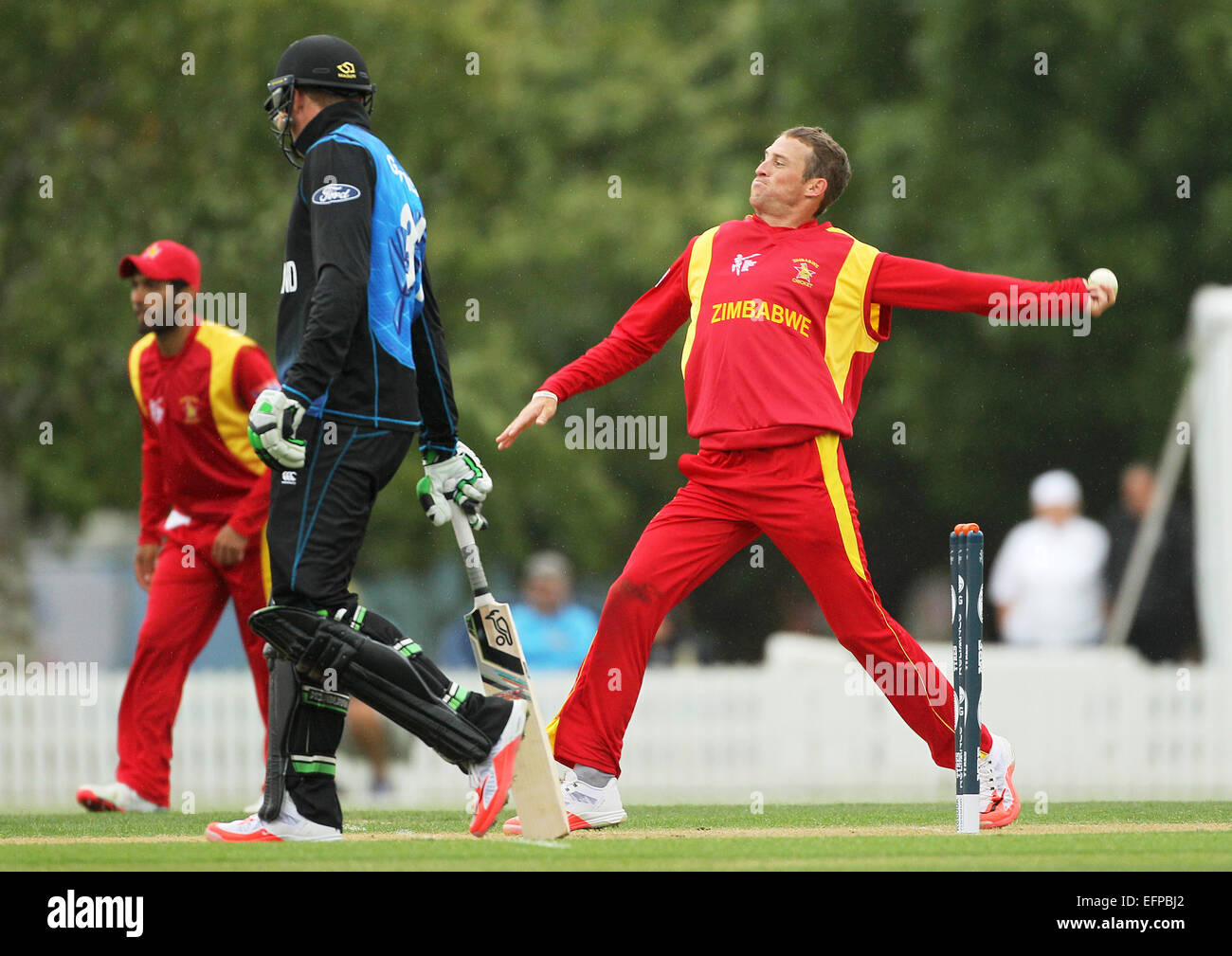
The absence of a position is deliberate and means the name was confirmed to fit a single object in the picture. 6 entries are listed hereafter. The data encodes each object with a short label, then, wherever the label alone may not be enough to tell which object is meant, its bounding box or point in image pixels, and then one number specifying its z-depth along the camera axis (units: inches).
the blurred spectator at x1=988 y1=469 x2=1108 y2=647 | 517.7
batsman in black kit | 233.9
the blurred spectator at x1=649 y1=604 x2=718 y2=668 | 674.8
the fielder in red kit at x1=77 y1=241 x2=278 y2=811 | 321.4
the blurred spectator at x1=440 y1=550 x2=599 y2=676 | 514.3
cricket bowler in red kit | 259.6
